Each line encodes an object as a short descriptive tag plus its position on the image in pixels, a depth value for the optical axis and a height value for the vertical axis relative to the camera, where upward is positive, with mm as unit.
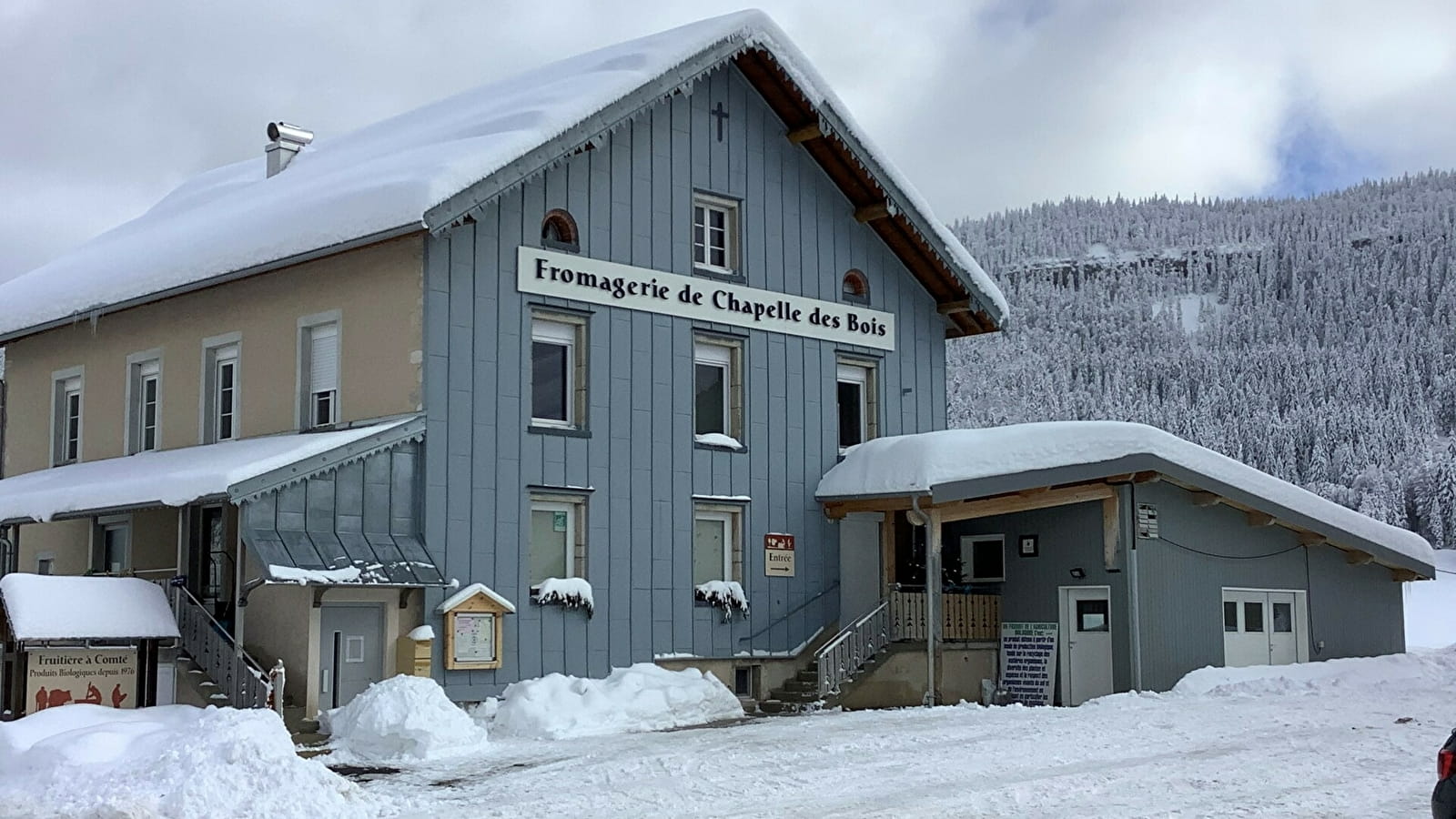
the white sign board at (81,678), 18109 -955
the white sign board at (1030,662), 24969 -1111
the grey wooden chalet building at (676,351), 21969 +3333
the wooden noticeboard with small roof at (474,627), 21156 -483
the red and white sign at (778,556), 24969 +447
